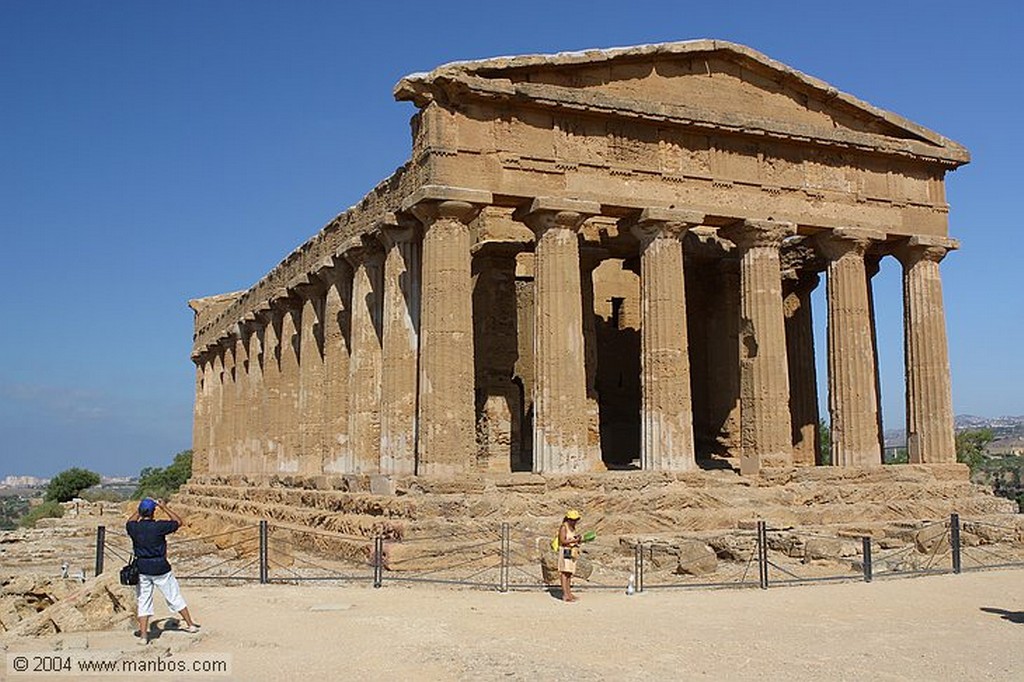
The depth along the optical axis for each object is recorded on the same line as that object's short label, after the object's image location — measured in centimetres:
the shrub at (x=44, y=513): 4828
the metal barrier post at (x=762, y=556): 1473
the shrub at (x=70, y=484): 7162
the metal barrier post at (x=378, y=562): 1488
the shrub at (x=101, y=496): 7074
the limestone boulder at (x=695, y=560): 1630
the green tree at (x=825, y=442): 4548
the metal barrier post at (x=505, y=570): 1448
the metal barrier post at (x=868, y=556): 1526
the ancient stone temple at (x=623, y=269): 2009
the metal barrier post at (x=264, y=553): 1546
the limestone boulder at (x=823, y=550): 1738
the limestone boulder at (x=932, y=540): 1850
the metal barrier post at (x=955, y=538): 1642
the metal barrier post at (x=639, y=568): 1431
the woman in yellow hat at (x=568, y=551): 1348
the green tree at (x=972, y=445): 6888
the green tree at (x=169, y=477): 7478
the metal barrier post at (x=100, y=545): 1477
